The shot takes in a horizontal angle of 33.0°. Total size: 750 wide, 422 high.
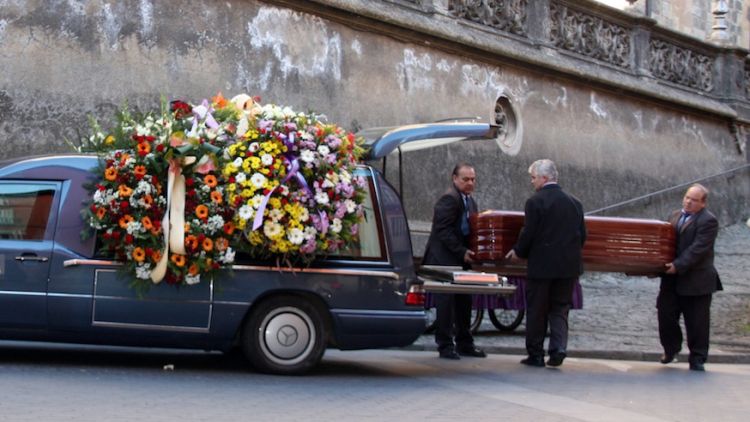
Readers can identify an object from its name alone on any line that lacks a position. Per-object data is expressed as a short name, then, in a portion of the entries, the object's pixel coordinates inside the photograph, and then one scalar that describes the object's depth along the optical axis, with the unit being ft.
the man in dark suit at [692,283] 40.96
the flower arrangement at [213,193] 32.22
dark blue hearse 31.94
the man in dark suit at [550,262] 38.75
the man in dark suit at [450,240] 40.01
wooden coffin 40.37
